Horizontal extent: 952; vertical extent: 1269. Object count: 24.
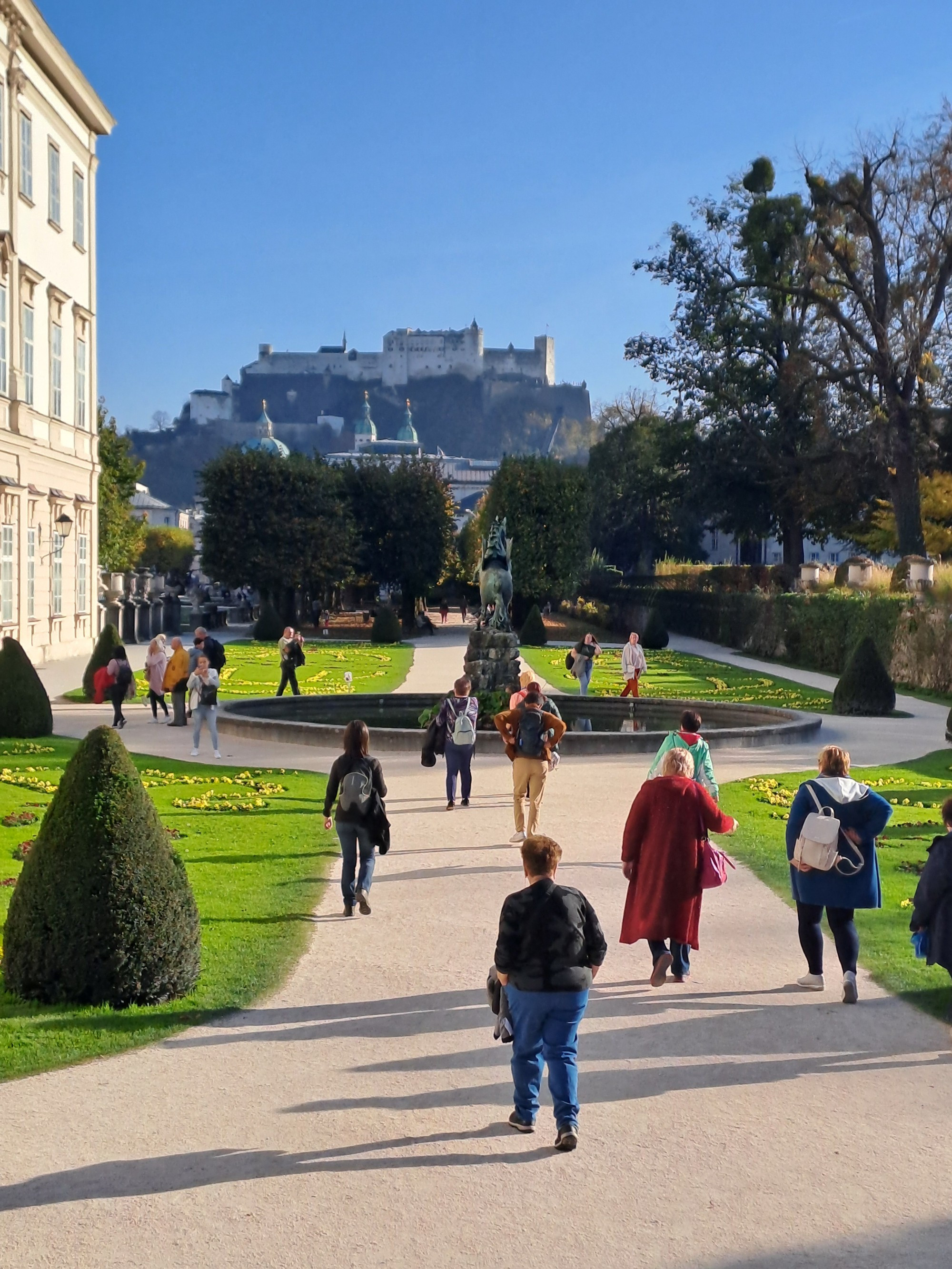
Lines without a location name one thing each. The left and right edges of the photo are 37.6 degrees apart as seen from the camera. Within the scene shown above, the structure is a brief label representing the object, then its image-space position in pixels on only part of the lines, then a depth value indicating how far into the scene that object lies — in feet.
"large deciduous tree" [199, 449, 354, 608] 174.50
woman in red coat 24.44
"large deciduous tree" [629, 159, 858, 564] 162.50
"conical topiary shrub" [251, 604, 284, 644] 158.61
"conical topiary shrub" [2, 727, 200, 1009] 22.44
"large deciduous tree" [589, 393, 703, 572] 249.14
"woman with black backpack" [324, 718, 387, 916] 29.30
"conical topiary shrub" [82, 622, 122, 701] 76.43
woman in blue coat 23.84
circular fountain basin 59.26
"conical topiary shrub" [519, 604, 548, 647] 152.87
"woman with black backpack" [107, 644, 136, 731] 66.49
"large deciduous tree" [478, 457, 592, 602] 184.34
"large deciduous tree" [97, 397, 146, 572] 182.39
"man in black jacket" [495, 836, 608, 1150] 17.67
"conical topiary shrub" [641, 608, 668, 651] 146.30
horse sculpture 73.77
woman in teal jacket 30.14
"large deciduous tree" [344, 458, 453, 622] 192.44
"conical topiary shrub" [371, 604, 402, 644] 151.12
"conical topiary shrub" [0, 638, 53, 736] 60.59
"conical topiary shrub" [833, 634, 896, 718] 77.00
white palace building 95.55
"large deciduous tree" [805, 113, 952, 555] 138.31
